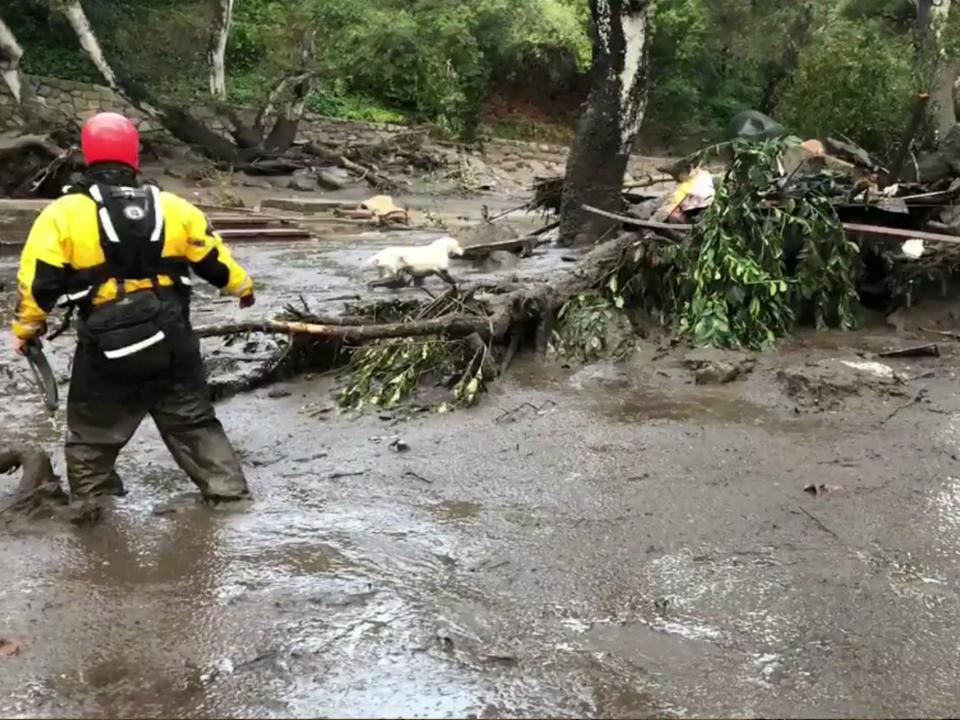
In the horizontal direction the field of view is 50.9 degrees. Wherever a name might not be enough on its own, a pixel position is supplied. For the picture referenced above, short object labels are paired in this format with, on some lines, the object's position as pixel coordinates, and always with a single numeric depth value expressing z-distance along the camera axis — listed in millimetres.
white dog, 9258
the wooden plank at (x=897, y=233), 7133
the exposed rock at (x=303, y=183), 20797
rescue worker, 4312
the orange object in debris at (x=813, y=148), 9403
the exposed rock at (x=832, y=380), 6391
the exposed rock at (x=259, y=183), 20586
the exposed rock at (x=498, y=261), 9922
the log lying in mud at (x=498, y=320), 6602
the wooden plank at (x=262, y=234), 13734
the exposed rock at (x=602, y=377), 6844
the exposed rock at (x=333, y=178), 21031
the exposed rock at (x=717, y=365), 6795
